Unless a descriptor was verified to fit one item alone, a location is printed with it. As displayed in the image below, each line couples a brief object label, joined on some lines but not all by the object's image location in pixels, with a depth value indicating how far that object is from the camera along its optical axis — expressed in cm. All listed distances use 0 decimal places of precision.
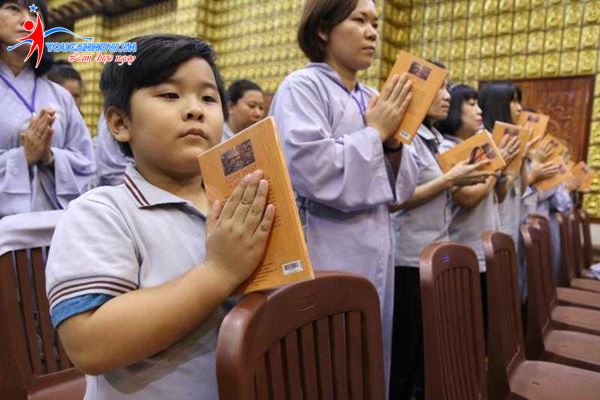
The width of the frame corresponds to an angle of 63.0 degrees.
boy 60
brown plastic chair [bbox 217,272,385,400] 54
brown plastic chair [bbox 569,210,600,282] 296
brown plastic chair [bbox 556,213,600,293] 264
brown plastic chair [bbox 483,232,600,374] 128
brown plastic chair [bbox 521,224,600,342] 166
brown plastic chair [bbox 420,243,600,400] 95
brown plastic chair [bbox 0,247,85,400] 107
